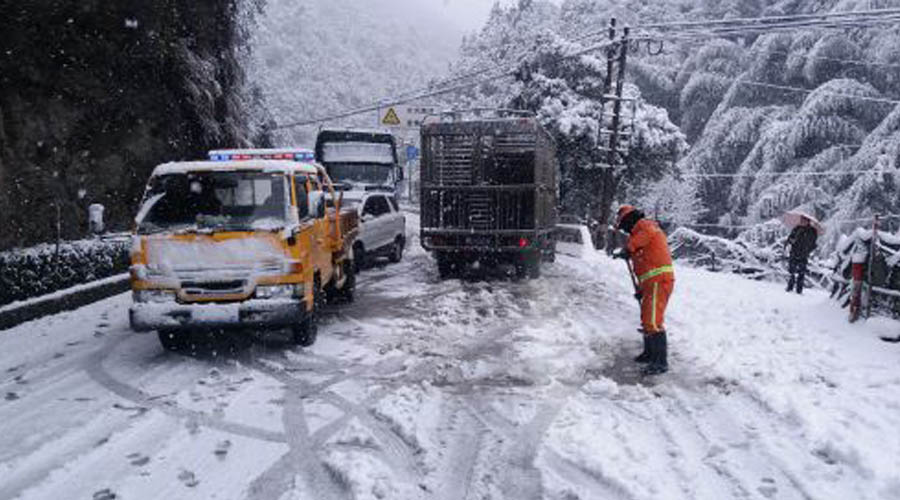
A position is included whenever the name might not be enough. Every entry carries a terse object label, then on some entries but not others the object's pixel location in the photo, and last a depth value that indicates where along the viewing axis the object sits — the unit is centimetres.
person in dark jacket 1329
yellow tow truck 748
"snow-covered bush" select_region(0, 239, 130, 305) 1010
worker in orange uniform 739
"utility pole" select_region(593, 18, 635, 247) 2284
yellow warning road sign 3878
